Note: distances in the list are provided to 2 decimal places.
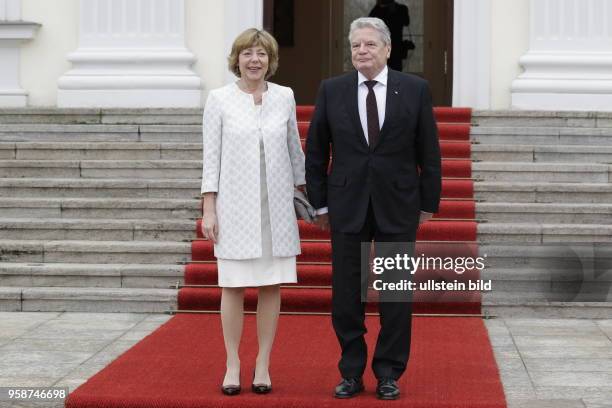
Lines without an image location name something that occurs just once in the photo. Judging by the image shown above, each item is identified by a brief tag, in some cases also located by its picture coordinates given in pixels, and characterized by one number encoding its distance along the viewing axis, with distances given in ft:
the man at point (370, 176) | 27.95
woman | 28.49
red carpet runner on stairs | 27.99
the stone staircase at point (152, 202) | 41.44
